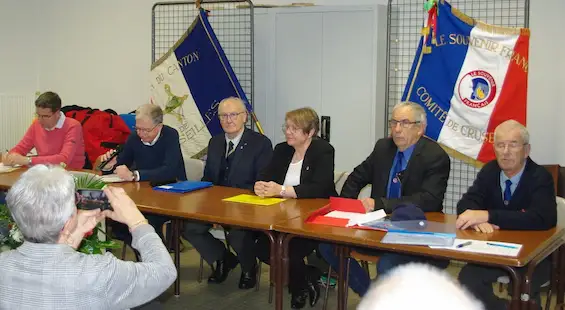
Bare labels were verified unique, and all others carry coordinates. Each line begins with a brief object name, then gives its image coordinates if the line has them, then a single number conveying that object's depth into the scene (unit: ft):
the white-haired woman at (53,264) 6.27
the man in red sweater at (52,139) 16.29
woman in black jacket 12.89
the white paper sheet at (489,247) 9.02
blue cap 10.16
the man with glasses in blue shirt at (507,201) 10.35
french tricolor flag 15.40
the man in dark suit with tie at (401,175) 11.62
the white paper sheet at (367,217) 10.69
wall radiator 23.20
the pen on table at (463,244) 9.30
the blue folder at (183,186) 13.42
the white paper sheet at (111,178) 14.33
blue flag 18.95
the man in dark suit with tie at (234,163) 14.49
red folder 11.03
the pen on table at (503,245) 9.29
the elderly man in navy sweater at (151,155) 14.66
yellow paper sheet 12.36
